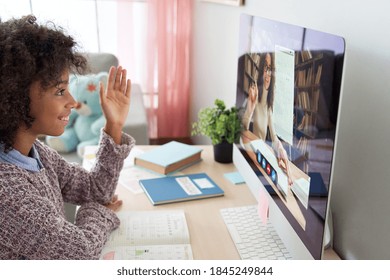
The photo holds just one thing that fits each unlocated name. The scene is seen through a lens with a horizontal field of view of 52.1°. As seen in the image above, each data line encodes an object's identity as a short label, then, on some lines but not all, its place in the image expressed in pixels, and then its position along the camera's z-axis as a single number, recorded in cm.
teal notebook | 117
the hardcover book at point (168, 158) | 134
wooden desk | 95
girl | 76
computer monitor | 64
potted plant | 136
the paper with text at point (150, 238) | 92
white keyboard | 92
